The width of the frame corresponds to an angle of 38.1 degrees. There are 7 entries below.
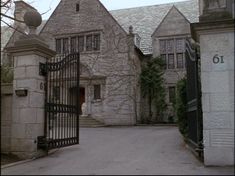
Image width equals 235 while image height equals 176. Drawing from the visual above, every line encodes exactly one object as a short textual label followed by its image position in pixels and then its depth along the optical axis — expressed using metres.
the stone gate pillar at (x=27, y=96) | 9.18
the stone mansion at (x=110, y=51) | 25.64
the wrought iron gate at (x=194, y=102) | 8.45
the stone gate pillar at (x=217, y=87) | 7.41
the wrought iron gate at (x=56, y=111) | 9.64
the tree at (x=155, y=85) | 26.68
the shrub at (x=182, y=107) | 11.51
